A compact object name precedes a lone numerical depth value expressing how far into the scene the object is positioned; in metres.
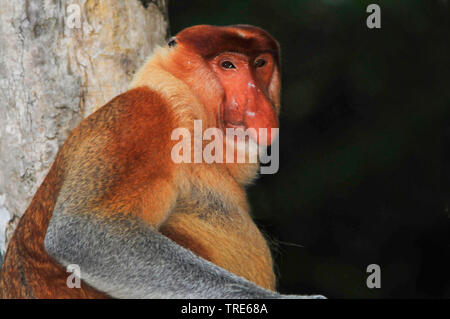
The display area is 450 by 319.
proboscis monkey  2.40
